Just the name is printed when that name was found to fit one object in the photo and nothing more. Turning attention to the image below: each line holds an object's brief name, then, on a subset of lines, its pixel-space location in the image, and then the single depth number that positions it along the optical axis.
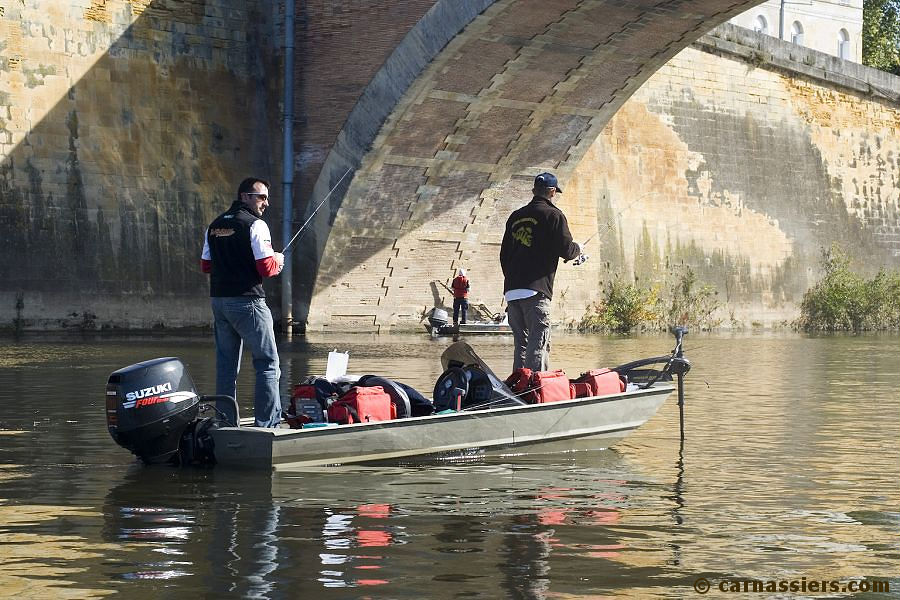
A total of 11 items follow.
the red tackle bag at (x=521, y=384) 14.79
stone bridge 36.31
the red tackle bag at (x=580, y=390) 15.17
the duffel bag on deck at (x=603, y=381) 15.31
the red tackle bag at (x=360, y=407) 13.37
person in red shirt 42.94
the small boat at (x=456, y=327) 41.11
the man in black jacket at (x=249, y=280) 13.57
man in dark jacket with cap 16.47
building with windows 87.97
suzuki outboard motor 12.63
